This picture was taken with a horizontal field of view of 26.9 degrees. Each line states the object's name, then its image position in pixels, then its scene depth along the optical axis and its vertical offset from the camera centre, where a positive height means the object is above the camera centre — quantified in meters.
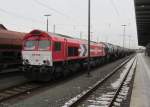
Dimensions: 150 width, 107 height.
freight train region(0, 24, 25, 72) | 21.86 +0.44
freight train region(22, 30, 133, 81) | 18.31 -0.02
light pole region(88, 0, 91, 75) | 23.47 +3.26
